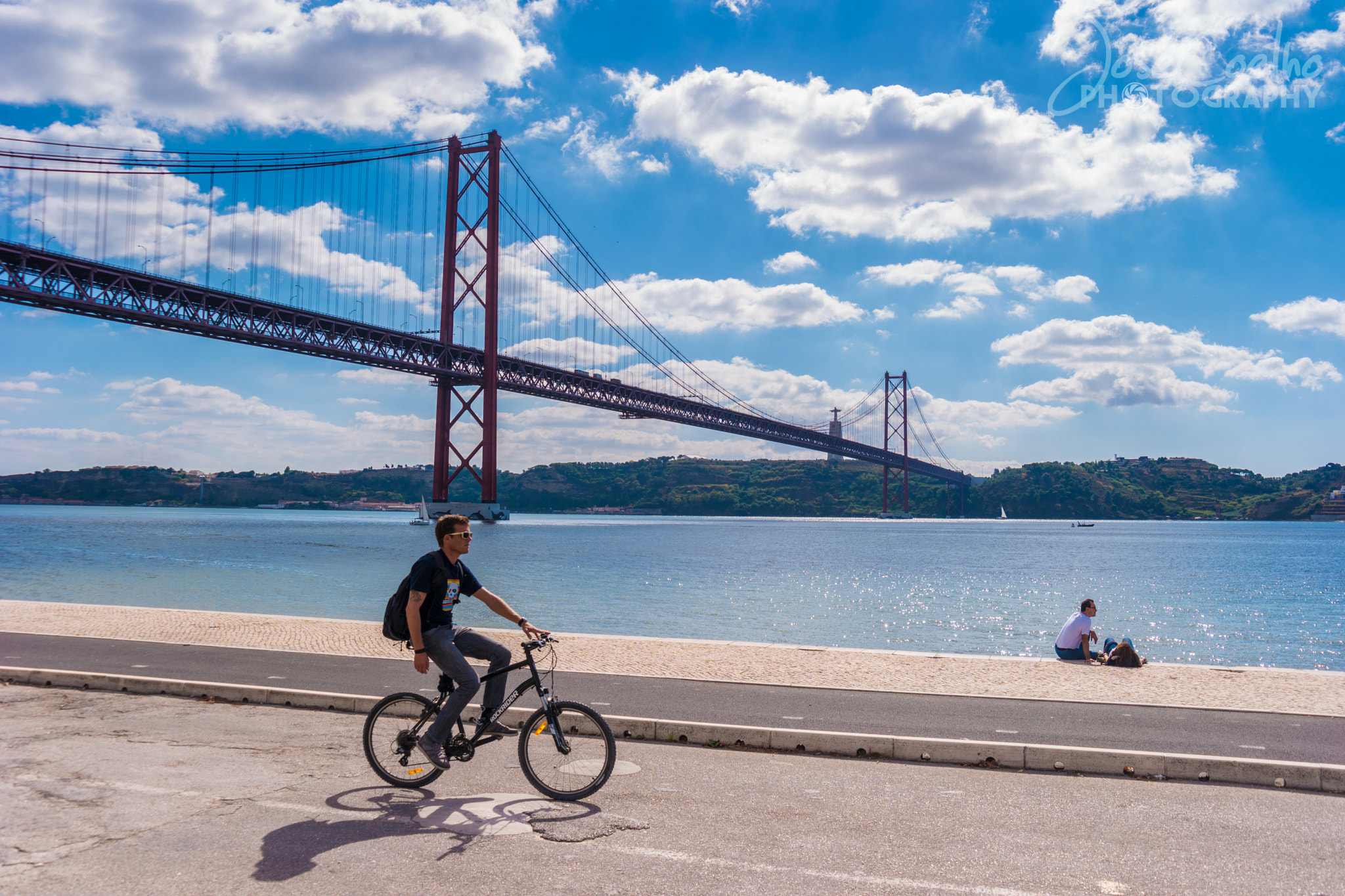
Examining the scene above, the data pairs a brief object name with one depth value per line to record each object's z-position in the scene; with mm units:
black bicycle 5051
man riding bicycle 4988
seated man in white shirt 11641
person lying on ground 11133
